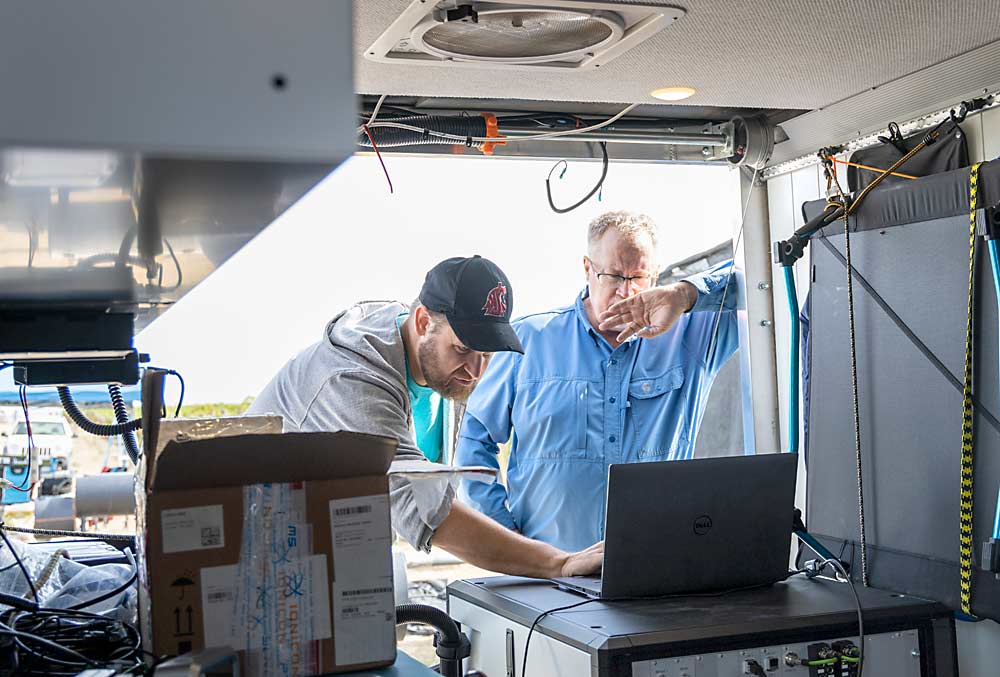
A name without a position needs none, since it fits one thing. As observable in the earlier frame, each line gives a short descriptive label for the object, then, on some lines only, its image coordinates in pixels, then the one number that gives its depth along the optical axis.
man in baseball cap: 2.01
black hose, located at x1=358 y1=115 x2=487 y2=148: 2.49
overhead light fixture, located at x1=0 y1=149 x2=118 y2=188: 0.57
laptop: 1.80
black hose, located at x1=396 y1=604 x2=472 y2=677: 1.61
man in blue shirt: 2.75
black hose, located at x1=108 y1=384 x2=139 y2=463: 1.80
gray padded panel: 2.01
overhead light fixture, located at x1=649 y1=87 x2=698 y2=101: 2.33
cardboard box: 1.11
